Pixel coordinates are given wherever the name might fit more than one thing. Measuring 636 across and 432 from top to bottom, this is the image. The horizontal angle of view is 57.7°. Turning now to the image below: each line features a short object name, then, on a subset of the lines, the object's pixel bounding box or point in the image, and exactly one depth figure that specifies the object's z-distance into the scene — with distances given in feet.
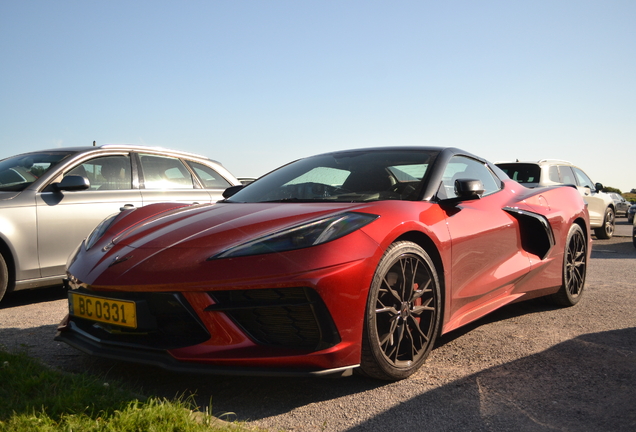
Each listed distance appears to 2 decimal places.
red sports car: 8.29
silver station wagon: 15.74
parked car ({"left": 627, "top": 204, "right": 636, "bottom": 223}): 60.77
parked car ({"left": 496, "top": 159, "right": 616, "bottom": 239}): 33.73
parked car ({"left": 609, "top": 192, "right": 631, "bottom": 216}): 72.71
